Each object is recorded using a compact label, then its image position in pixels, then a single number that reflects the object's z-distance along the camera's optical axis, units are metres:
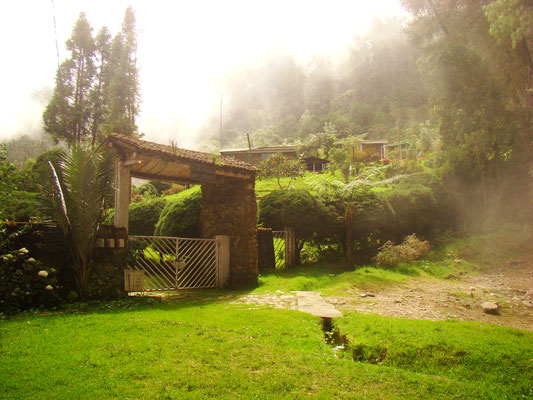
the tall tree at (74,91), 31.38
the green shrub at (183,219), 11.15
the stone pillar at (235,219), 9.69
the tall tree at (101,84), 32.06
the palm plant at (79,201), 6.59
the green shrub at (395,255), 11.02
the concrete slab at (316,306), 5.69
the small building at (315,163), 38.53
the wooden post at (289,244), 12.12
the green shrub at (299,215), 11.88
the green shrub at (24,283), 5.52
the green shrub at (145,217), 13.77
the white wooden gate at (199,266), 9.14
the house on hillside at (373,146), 38.83
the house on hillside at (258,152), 38.56
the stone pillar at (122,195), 7.57
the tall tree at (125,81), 30.23
